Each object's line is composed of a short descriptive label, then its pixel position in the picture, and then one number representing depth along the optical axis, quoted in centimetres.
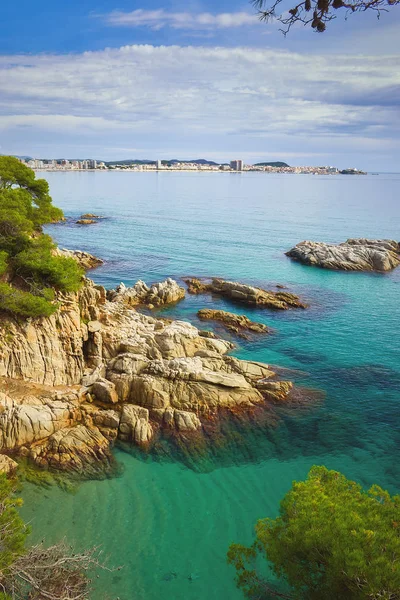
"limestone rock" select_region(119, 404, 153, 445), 2177
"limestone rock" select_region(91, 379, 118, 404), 2402
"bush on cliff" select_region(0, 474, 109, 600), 1086
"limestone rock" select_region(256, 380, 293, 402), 2602
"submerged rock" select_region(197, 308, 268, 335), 3712
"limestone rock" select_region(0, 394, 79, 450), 2038
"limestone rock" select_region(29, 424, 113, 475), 1973
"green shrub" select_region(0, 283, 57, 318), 2311
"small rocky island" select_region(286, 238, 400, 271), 6156
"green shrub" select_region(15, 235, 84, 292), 2544
